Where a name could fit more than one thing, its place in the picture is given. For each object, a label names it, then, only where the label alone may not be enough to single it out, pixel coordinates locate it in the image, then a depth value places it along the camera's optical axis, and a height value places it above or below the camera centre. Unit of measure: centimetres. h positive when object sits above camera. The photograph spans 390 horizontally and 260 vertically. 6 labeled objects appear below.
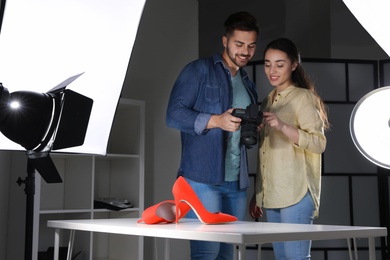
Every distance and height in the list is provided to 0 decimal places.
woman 212 +9
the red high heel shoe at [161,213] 178 -14
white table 133 -16
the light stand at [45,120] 117 +11
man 217 +17
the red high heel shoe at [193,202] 174 -10
